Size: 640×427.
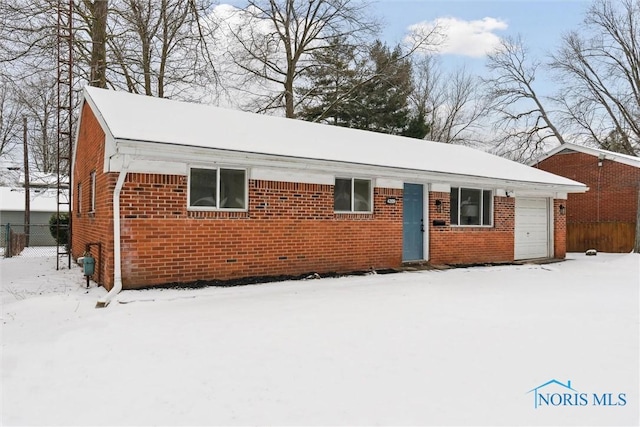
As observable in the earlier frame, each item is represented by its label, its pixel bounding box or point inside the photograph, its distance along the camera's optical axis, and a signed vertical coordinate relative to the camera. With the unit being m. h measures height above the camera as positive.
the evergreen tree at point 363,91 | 24.23 +7.50
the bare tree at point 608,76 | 27.72 +9.65
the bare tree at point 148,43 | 17.03 +7.40
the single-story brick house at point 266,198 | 7.43 +0.40
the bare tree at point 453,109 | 33.22 +8.61
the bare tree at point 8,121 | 28.53 +6.33
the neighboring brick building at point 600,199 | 18.56 +0.87
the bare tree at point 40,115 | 17.34 +5.20
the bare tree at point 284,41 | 23.23 +9.81
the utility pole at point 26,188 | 23.08 +1.39
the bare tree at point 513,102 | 30.09 +8.21
